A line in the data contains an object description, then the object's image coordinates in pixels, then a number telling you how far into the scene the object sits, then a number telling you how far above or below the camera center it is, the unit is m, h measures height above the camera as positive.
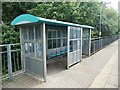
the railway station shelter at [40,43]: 3.15 -0.12
